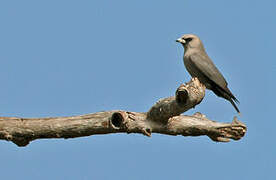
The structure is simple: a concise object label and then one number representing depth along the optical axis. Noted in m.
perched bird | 18.72
